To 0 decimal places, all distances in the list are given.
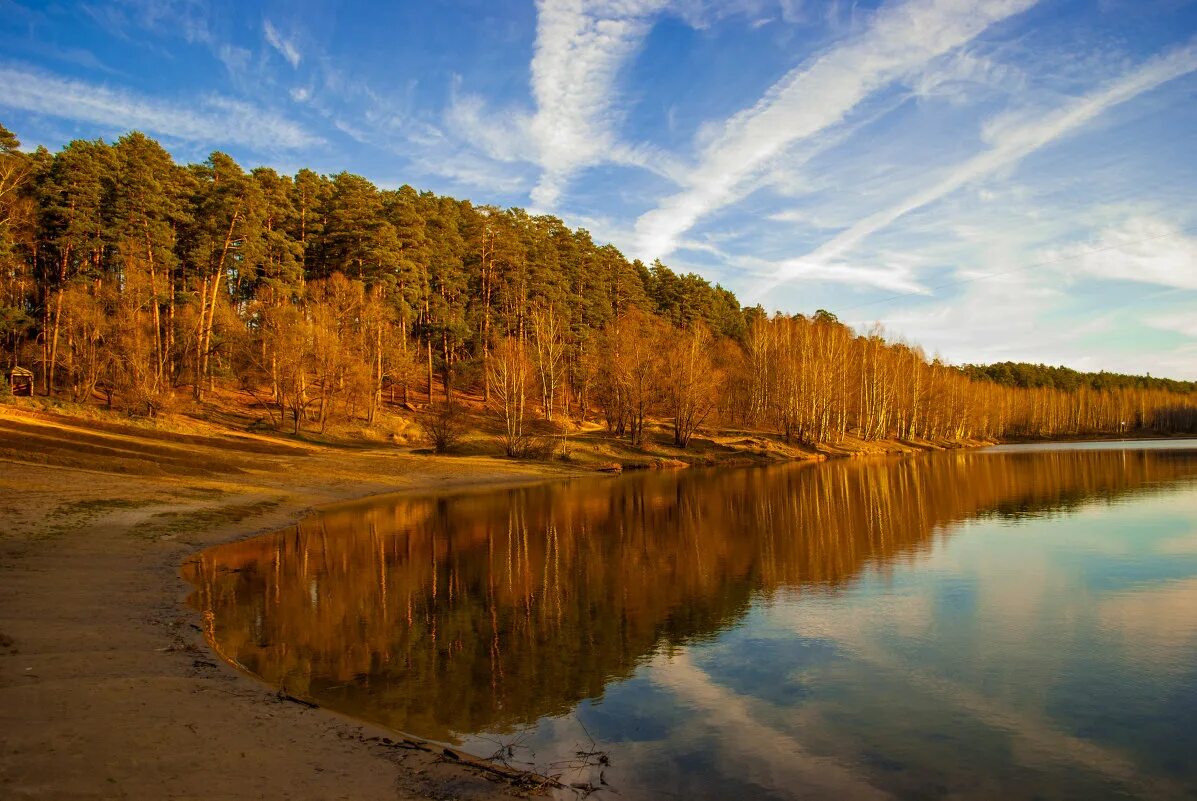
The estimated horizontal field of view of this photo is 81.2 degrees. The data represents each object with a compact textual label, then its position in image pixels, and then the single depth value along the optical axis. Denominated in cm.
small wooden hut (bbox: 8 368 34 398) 5282
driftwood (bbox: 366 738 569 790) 748
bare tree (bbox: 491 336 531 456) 5944
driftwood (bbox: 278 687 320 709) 941
